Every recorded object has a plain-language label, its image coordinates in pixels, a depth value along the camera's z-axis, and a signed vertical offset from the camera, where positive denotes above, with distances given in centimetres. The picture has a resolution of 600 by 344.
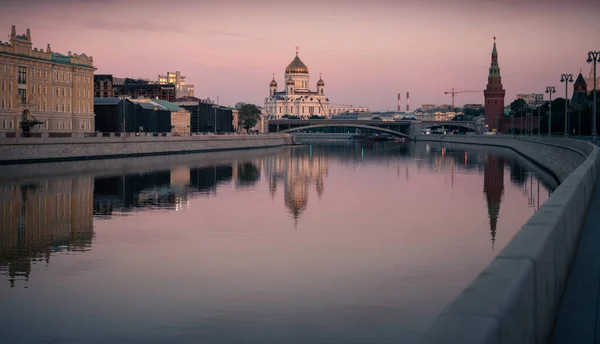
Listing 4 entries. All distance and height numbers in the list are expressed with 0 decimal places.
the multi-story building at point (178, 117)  12508 +296
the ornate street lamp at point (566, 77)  6350 +472
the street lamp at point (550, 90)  8125 +480
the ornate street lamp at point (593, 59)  4387 +438
